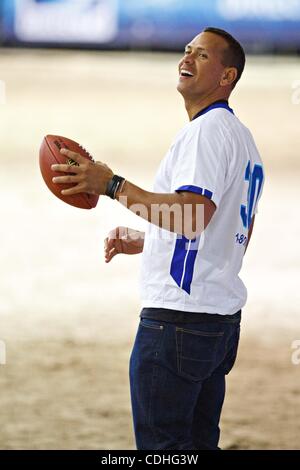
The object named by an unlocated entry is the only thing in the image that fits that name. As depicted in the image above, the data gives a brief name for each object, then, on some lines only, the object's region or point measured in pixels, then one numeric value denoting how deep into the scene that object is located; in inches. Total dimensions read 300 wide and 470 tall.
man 260.2
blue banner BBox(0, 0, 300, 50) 2014.0
